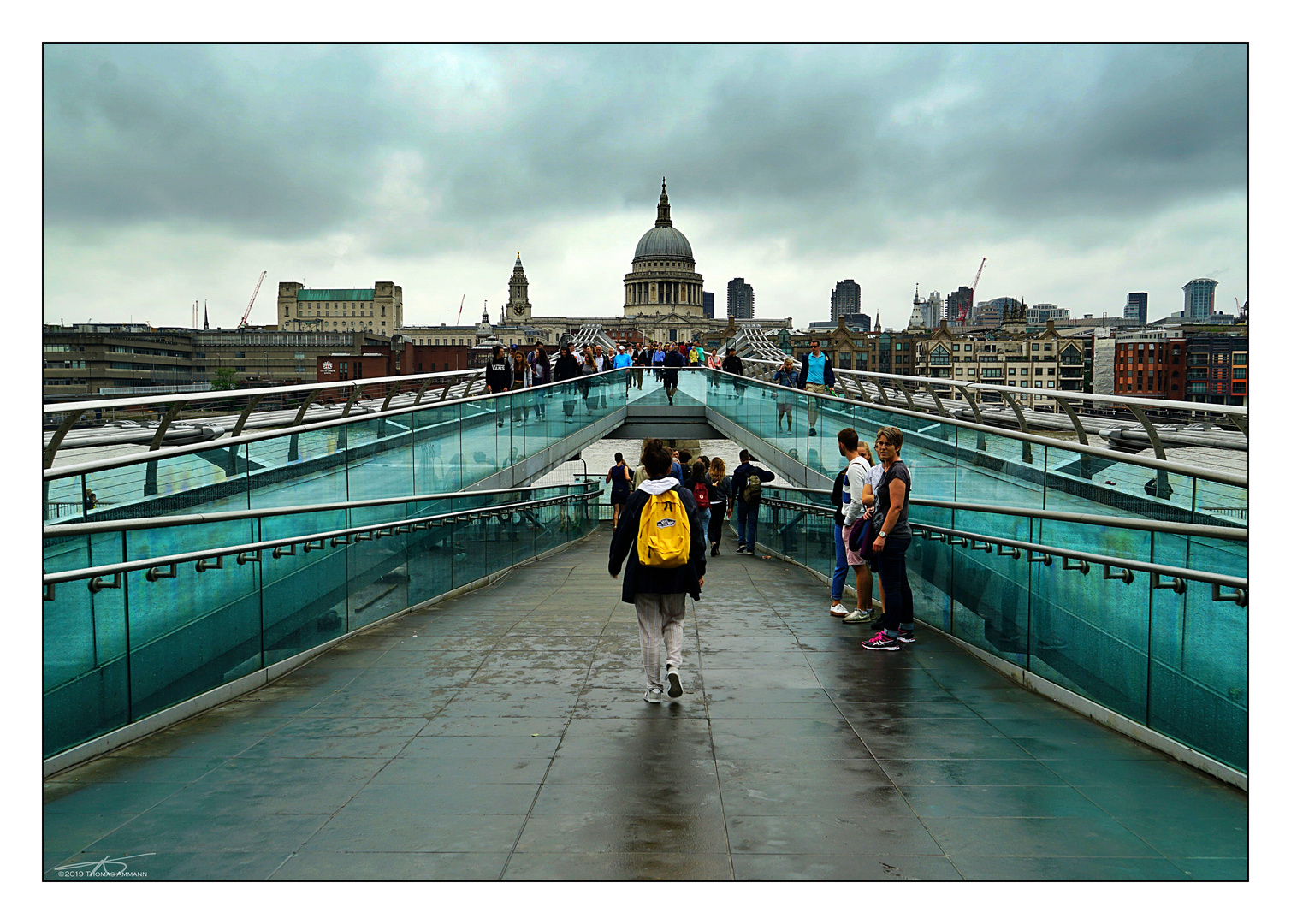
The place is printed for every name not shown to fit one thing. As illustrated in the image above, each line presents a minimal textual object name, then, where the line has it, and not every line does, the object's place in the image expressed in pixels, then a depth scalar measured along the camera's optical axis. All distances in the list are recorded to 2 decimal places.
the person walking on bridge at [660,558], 6.89
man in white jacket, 9.26
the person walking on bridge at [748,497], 16.70
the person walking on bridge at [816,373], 19.31
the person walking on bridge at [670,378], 29.34
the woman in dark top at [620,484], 15.85
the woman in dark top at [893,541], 8.41
